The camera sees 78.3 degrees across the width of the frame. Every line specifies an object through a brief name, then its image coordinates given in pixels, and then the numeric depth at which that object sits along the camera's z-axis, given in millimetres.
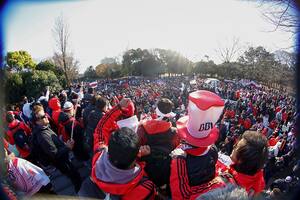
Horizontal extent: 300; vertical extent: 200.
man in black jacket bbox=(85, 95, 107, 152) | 1747
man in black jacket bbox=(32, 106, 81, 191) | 1417
